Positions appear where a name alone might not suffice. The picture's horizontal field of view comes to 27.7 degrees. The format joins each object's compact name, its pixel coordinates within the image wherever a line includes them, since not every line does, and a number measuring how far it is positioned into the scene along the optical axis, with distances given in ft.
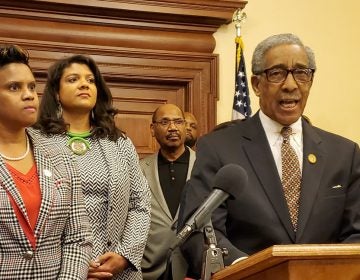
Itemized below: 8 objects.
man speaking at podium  8.55
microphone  6.81
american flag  18.76
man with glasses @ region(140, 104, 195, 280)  12.99
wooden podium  5.71
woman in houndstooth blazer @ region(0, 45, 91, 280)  8.58
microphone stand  6.82
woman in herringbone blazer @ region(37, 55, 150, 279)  10.75
